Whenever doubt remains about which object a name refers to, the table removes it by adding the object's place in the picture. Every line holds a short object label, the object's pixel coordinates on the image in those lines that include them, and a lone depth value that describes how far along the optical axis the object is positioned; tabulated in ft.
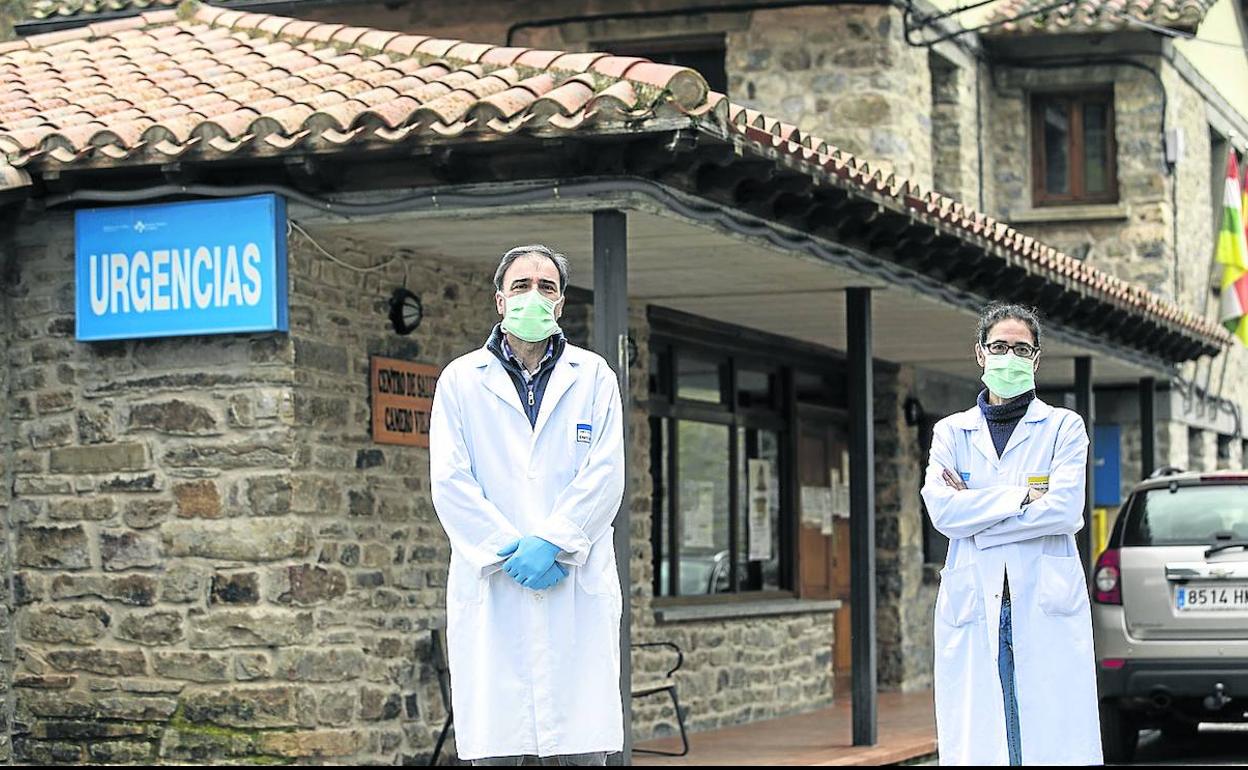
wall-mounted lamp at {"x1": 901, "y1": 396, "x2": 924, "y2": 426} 57.67
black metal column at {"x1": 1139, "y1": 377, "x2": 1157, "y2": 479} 62.34
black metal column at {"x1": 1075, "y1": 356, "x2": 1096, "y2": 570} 54.85
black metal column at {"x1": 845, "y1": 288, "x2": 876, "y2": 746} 39.47
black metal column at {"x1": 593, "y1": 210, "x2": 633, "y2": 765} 29.40
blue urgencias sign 30.27
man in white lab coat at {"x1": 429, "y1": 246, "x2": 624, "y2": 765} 18.93
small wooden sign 33.76
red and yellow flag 72.28
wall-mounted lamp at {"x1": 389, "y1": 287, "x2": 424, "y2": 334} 34.32
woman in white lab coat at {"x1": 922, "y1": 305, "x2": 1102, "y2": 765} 21.01
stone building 29.40
